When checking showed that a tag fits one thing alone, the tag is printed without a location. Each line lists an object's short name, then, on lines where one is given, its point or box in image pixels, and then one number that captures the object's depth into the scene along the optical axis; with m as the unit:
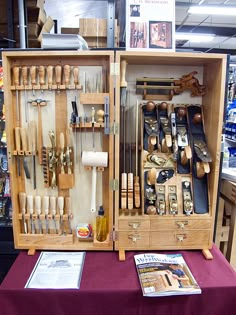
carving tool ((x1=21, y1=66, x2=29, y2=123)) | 1.50
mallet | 1.51
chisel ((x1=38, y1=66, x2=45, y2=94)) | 1.50
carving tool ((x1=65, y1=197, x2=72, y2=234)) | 1.64
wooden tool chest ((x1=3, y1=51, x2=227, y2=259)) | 1.51
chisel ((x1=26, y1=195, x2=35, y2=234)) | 1.62
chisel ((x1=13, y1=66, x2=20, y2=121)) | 1.50
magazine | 1.26
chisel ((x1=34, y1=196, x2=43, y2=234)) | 1.62
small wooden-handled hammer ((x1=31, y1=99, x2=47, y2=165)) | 1.57
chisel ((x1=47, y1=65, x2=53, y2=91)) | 1.50
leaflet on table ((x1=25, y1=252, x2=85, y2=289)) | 1.31
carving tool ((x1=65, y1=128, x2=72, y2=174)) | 1.56
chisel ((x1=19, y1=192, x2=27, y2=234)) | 1.62
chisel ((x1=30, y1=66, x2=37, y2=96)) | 1.50
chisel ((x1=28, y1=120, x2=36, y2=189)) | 1.56
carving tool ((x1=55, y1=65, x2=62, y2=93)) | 1.50
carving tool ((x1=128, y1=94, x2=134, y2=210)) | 1.57
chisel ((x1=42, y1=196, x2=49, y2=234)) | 1.62
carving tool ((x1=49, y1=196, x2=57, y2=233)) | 1.63
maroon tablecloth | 1.28
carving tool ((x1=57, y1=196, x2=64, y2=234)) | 1.62
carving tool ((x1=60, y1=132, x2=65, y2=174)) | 1.55
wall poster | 1.47
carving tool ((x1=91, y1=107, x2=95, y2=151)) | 1.52
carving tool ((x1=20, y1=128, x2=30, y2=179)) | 1.54
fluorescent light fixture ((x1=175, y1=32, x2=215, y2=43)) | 6.49
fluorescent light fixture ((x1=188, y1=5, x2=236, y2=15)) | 4.47
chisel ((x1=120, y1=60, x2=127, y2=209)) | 1.47
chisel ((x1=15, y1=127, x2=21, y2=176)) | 1.54
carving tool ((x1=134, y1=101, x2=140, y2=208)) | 1.58
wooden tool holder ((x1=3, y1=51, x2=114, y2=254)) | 1.51
